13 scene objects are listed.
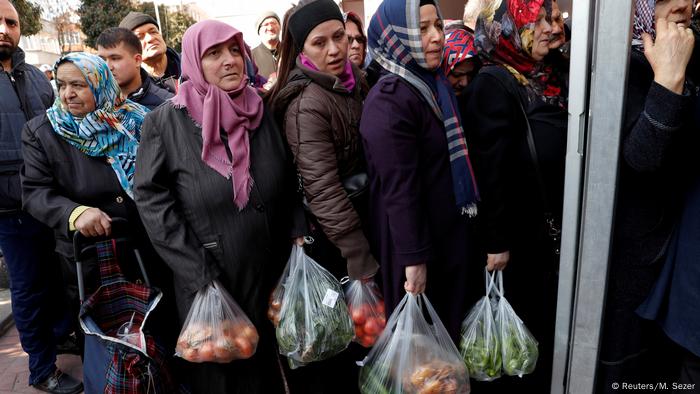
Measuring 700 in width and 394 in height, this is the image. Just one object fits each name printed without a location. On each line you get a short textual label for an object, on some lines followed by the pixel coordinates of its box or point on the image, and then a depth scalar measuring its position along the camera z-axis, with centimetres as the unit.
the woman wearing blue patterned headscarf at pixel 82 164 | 220
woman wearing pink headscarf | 199
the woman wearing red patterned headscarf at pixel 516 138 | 198
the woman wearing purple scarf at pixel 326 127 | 200
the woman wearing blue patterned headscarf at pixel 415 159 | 188
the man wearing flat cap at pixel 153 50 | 376
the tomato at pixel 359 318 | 212
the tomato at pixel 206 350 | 193
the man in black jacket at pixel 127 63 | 306
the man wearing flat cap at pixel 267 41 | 502
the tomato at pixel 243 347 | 198
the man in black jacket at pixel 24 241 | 275
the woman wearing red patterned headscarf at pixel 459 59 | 249
